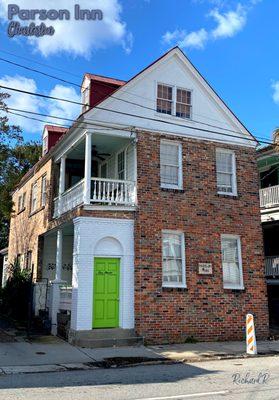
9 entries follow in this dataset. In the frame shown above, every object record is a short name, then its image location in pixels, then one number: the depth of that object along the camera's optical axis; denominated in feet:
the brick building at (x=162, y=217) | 48.67
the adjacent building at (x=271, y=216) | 74.69
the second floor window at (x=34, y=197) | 75.16
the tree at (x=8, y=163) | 62.13
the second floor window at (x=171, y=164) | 53.98
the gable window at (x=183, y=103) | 57.57
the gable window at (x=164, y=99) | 56.45
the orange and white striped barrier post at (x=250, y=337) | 42.91
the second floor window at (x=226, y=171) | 57.11
